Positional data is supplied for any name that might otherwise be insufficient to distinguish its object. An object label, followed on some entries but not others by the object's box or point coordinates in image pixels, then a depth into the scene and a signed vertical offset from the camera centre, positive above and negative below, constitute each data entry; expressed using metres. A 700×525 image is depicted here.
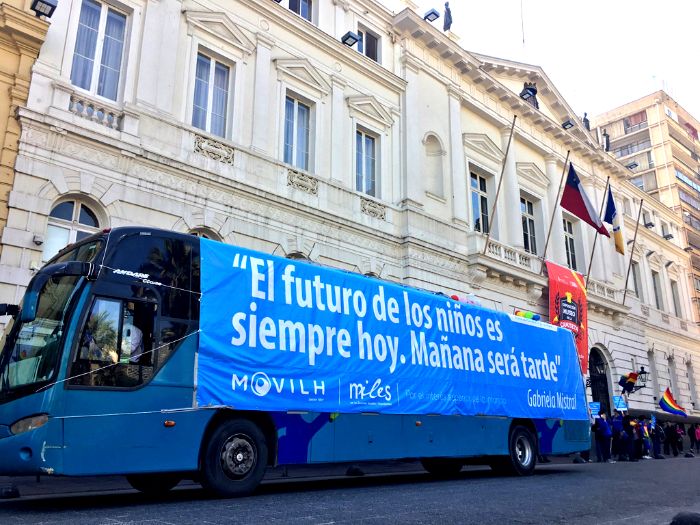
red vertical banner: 23.72 +5.24
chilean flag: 21.59 +8.22
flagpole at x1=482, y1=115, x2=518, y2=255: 20.92 +8.39
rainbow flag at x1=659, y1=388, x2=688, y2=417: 28.69 +1.57
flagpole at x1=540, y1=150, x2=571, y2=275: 24.00 +7.15
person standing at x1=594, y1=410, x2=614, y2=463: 19.42 +0.04
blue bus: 6.46 +0.89
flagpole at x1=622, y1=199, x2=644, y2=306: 28.51 +7.77
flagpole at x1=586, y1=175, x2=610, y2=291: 25.63 +10.66
